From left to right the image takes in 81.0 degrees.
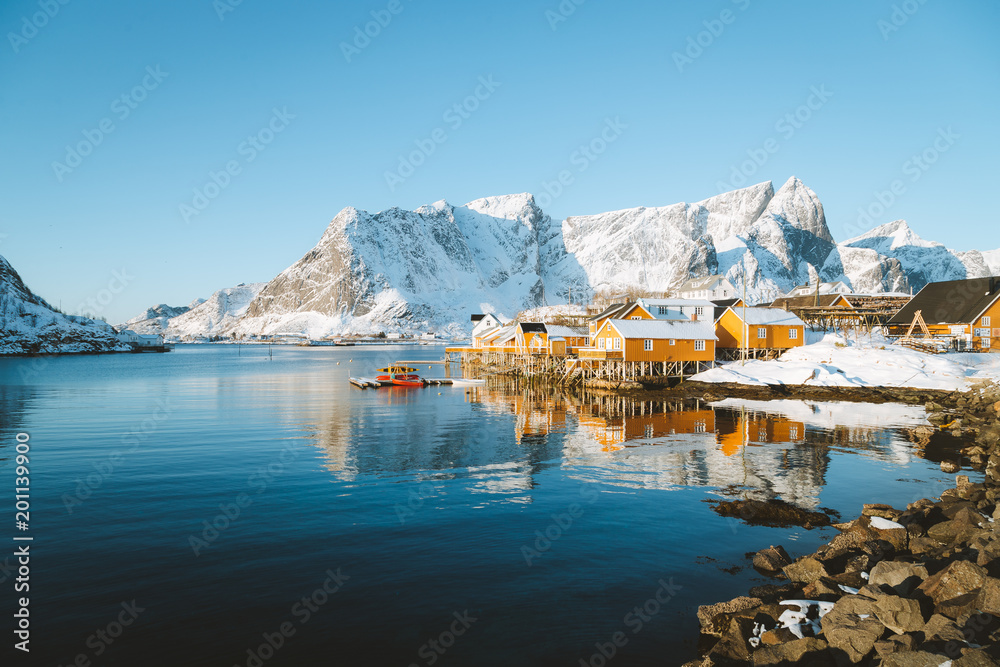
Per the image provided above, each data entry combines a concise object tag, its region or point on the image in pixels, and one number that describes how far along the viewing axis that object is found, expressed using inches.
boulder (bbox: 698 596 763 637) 404.5
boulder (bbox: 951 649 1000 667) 278.5
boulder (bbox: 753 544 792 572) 504.9
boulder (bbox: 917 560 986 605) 373.1
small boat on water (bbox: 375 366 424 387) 2559.1
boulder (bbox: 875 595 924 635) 336.5
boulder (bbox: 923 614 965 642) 316.8
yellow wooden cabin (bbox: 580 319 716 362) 2169.0
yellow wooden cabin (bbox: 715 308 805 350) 2393.0
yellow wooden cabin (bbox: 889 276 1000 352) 2146.9
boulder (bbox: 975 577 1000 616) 338.5
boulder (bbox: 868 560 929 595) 403.2
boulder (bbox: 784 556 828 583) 447.8
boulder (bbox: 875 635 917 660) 312.8
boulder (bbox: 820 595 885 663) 326.0
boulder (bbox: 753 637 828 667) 327.3
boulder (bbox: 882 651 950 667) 291.6
